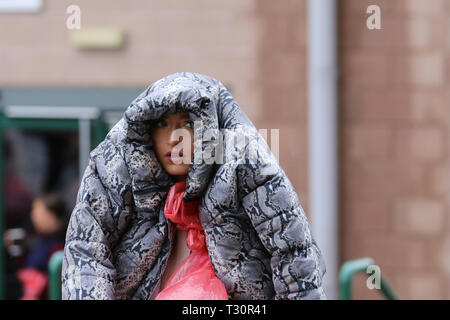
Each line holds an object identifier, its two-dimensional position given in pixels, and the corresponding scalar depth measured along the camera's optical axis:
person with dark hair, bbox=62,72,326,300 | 4.40
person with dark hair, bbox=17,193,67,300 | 9.59
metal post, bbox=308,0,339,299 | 9.70
